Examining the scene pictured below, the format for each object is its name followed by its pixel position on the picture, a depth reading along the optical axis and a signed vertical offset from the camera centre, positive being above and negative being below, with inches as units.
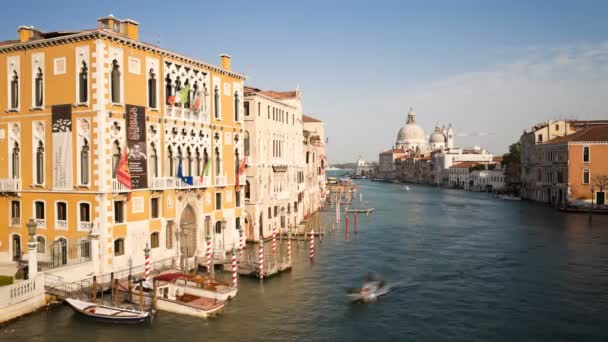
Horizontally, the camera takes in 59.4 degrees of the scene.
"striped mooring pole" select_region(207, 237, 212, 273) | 977.5 -156.5
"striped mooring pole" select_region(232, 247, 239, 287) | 913.7 -173.3
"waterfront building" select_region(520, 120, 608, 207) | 2418.8 +21.2
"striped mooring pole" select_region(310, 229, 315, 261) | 1227.9 -184.6
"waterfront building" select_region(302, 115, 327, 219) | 2139.5 +14.6
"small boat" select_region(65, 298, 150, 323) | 737.0 -196.3
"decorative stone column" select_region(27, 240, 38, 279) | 767.7 -128.0
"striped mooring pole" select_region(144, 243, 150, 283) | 844.4 -144.7
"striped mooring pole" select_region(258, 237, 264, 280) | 1009.1 -178.3
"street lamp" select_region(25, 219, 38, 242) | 775.7 -81.6
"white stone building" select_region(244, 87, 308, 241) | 1400.1 +24.2
